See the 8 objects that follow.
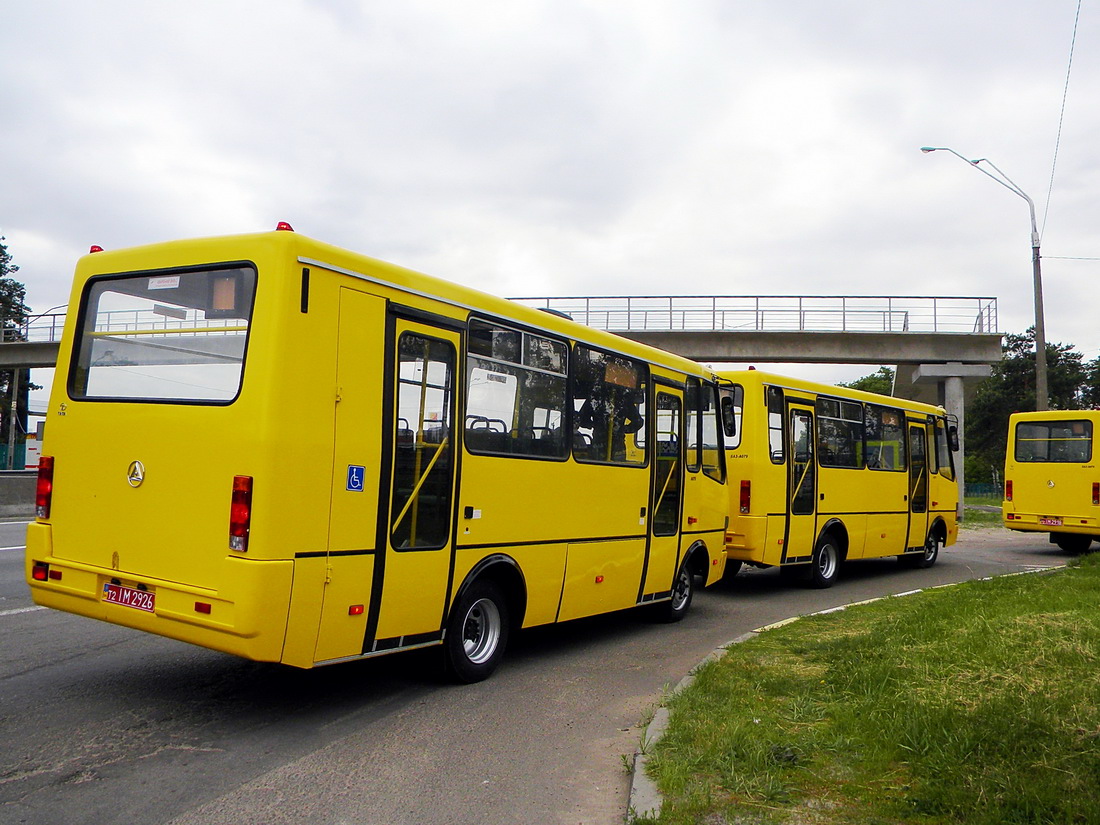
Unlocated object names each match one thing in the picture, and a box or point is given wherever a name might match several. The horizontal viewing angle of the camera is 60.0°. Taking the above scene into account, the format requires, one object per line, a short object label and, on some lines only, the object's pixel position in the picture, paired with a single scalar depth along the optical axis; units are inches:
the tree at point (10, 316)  2576.3
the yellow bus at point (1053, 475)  788.6
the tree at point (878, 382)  4374.3
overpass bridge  1359.5
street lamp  992.2
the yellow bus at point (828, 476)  502.9
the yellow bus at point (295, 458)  217.0
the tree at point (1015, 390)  2726.4
